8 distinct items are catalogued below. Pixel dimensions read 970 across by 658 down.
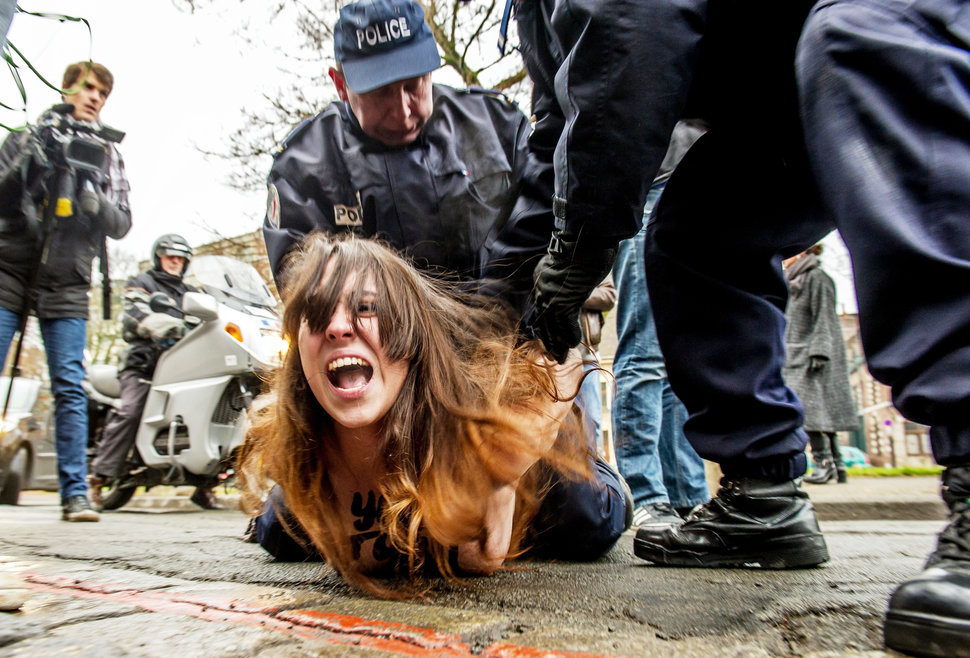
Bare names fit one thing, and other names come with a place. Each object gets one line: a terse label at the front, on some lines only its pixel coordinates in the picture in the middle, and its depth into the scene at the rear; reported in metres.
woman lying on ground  1.52
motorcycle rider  4.84
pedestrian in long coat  5.05
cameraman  3.38
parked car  6.03
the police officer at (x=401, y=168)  2.20
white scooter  4.62
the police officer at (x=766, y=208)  0.99
